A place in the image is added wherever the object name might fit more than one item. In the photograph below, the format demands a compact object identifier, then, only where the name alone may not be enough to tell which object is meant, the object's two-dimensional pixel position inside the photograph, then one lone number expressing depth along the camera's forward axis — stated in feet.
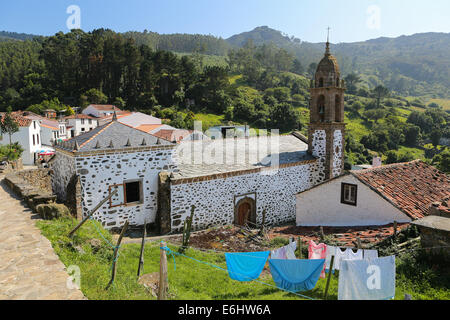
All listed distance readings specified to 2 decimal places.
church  41.45
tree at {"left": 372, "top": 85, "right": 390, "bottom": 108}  298.76
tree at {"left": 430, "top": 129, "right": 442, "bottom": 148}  218.38
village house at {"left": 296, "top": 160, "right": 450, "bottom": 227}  40.73
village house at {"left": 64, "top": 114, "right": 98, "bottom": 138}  160.45
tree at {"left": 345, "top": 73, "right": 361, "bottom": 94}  346.74
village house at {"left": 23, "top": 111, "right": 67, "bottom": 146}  136.05
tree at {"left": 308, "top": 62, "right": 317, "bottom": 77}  393.91
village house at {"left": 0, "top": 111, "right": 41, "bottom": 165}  114.32
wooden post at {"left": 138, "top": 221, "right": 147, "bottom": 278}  25.94
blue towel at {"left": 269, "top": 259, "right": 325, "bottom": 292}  22.85
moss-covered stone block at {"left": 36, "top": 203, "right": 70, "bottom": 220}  32.86
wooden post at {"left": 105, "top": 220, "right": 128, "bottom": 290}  22.04
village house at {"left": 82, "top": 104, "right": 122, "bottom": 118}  173.78
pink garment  28.17
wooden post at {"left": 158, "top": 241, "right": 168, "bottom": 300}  20.01
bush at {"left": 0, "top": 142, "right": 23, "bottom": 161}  83.51
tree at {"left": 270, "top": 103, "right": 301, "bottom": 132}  199.52
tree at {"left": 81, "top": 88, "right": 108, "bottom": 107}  199.80
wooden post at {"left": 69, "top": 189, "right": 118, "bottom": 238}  28.48
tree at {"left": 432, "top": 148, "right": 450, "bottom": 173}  119.34
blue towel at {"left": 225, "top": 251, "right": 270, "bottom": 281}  25.00
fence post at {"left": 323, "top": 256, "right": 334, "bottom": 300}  22.21
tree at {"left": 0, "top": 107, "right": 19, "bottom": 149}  104.58
